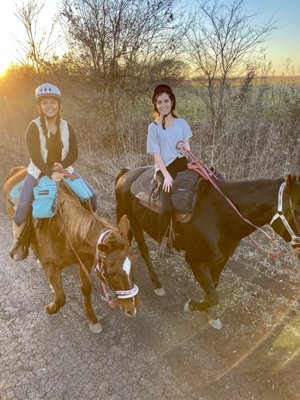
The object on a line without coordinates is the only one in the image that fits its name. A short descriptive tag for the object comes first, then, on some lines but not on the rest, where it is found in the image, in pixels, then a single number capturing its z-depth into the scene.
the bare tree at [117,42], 9.56
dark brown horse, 2.79
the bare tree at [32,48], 10.89
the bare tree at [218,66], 8.09
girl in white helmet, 3.58
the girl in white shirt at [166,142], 3.56
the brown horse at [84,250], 2.46
